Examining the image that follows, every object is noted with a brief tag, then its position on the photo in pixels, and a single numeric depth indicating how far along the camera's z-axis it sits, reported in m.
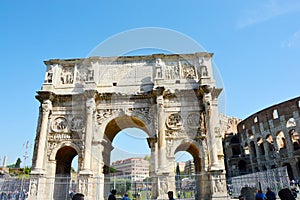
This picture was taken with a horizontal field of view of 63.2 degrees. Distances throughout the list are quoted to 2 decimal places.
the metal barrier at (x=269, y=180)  13.48
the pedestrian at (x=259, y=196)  7.16
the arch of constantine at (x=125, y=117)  14.71
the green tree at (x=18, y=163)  55.09
